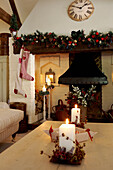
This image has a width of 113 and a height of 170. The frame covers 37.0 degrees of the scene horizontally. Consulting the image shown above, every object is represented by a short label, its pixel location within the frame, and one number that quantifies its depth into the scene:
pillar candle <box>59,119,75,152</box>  1.07
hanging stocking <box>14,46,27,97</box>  4.44
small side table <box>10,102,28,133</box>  4.12
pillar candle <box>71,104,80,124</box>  1.79
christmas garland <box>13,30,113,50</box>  3.89
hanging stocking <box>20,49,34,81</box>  4.41
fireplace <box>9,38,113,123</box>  4.56
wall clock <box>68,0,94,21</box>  4.21
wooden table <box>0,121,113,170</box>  0.99
